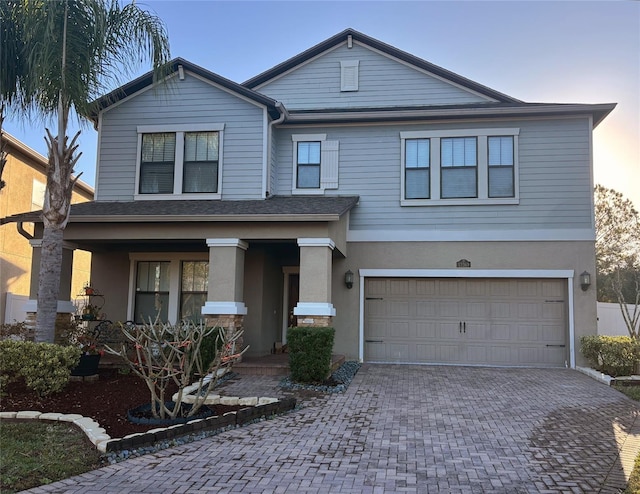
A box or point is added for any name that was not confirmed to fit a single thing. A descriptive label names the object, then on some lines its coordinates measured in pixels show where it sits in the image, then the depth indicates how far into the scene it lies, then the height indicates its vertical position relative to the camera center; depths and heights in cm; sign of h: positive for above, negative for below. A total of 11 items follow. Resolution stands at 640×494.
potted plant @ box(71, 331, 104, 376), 984 -126
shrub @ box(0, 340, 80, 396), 816 -120
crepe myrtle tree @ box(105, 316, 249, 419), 700 -101
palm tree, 926 +397
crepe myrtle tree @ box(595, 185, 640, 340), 2042 +240
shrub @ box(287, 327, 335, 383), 962 -107
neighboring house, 1752 +246
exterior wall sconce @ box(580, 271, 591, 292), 1240 +44
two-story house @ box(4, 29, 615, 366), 1279 +218
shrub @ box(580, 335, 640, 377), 1098 -108
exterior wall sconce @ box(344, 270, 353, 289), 1317 +39
